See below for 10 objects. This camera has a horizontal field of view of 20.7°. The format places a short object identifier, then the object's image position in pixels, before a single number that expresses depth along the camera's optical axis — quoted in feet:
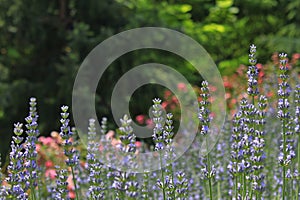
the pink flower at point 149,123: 35.23
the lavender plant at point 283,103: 12.90
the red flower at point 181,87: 39.34
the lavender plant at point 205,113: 12.51
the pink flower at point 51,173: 26.54
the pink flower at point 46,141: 29.79
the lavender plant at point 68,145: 12.44
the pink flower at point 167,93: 40.81
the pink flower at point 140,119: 37.52
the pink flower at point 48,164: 28.94
